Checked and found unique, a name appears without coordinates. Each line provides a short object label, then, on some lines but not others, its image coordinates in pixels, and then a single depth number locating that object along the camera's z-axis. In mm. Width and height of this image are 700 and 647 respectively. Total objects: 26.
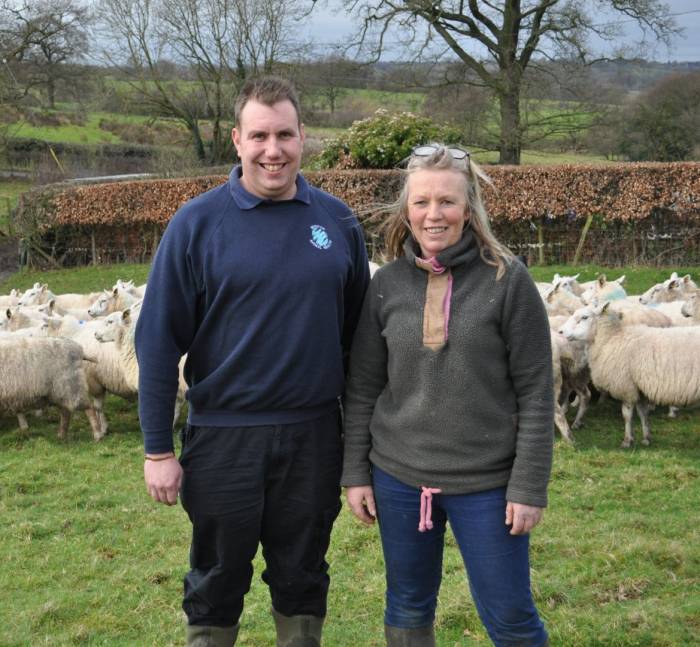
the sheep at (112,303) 11016
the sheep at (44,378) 8359
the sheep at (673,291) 10828
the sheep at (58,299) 12636
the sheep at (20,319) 10414
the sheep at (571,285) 10680
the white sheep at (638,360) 7562
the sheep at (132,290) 11509
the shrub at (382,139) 19625
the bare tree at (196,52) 31422
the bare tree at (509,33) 23703
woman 2672
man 2896
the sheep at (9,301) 12438
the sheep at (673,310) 9391
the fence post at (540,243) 17094
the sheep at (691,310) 9203
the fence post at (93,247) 21203
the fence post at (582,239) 16656
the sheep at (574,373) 8188
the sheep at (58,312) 11234
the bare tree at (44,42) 28156
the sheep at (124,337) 8812
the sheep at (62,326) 10062
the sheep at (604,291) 10281
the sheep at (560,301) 10023
